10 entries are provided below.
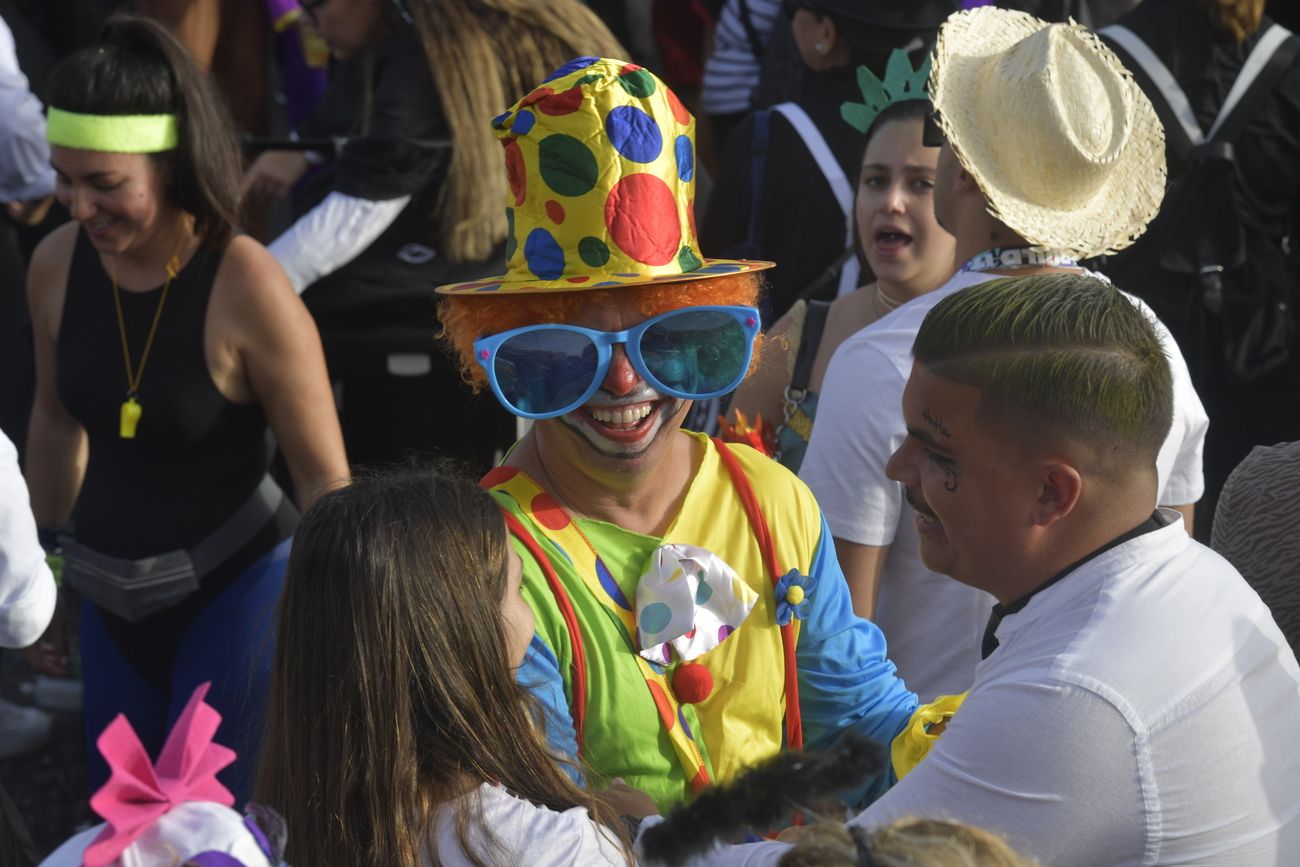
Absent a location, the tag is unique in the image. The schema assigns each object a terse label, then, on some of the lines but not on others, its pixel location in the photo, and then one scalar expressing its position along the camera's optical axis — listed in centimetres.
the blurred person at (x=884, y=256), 690
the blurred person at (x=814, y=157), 867
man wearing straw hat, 559
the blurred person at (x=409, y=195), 867
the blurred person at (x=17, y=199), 912
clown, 450
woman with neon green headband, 666
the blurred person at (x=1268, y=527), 494
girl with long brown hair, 360
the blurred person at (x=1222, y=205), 832
